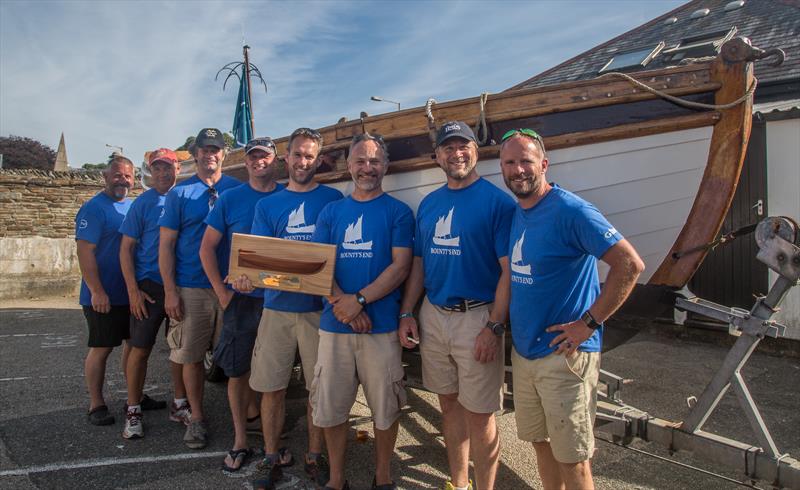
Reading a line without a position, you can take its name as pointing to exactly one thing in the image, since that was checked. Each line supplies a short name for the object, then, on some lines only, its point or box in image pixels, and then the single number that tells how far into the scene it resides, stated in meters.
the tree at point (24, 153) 31.38
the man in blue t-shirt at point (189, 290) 3.48
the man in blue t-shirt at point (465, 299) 2.49
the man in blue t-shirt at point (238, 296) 3.24
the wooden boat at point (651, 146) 2.71
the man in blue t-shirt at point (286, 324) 3.02
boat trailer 2.28
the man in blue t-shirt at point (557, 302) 2.04
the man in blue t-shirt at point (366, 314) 2.70
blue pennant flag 9.98
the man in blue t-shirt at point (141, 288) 3.75
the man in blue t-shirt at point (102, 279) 3.89
